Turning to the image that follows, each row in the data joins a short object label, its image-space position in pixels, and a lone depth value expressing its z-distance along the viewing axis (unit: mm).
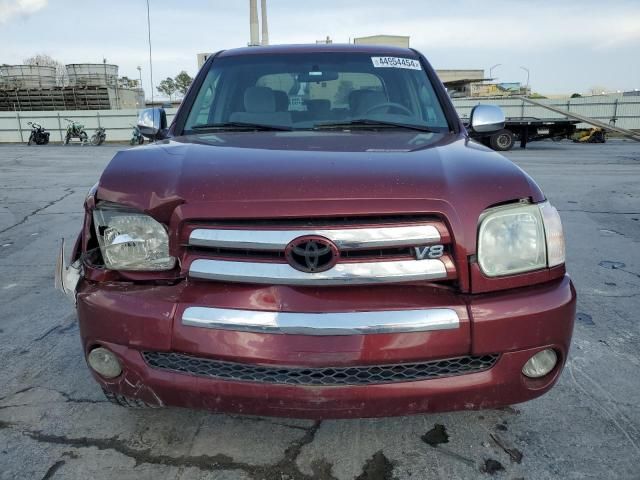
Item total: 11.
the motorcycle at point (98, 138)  24641
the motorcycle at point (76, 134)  25047
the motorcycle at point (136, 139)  22772
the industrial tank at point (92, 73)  45531
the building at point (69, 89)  41781
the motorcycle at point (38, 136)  25266
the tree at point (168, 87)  84125
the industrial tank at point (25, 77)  46031
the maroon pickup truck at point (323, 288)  1699
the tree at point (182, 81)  79125
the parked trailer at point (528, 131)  17891
